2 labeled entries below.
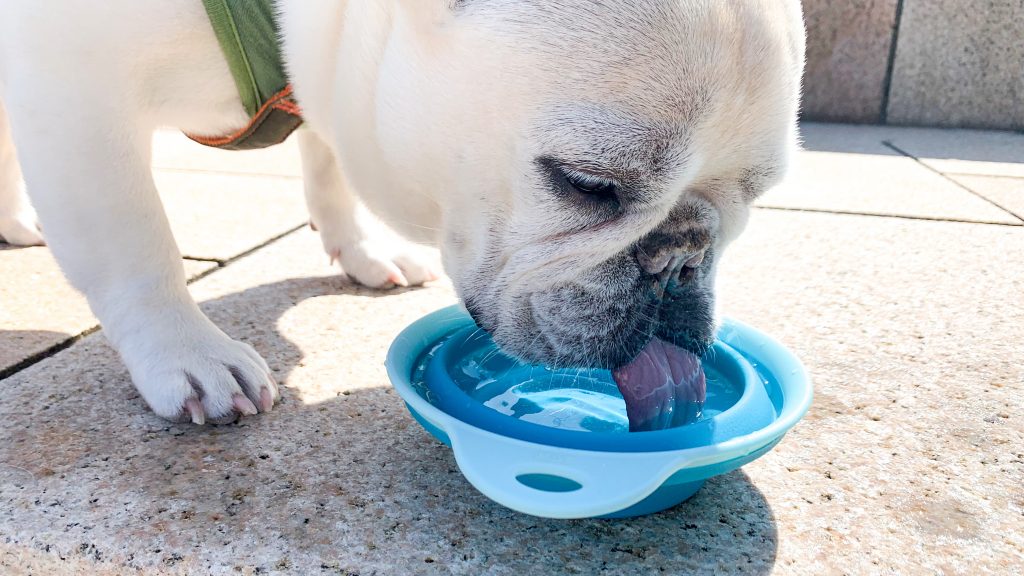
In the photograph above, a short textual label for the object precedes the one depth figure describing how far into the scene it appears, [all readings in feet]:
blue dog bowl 1.05
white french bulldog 1.14
